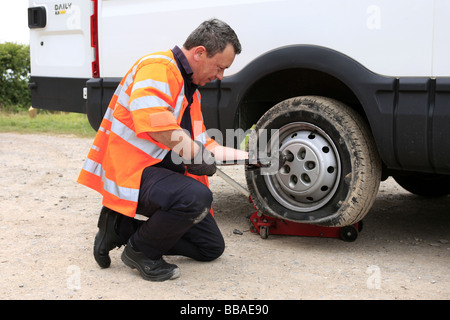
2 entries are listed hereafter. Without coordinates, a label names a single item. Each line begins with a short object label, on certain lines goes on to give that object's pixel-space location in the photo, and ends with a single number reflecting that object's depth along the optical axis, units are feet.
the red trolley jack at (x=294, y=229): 12.21
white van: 9.97
